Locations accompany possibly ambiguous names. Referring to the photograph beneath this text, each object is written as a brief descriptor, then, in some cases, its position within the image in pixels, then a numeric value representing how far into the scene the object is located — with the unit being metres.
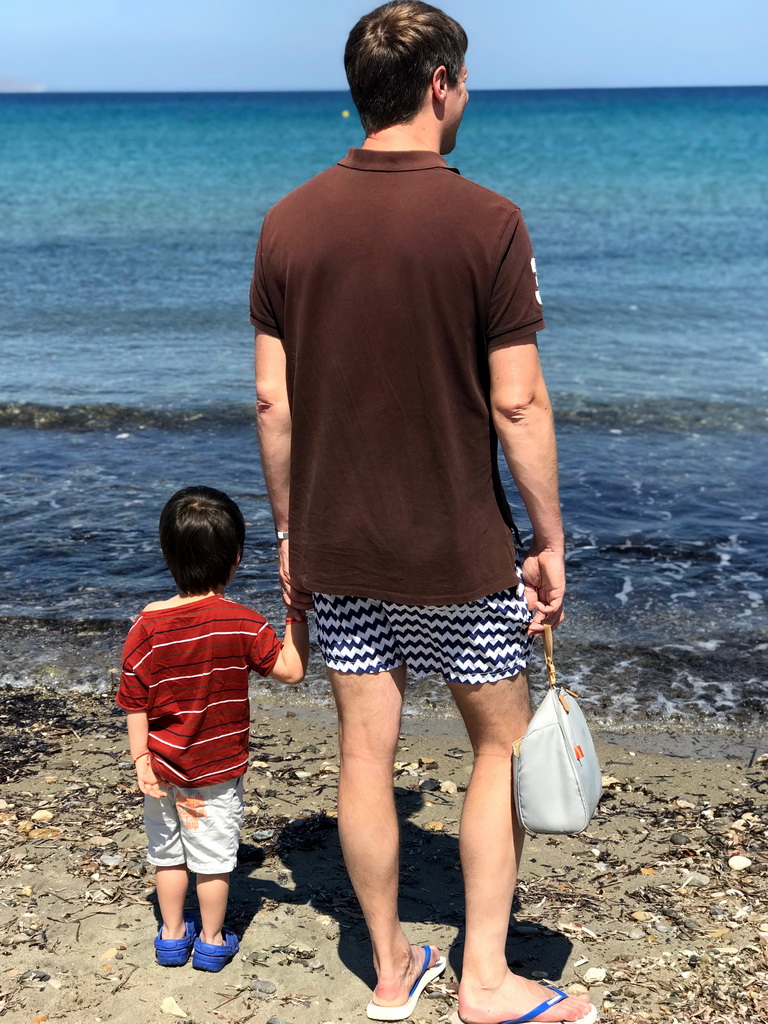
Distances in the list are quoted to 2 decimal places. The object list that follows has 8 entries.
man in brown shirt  2.41
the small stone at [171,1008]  2.82
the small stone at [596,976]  2.96
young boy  2.86
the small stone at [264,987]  2.91
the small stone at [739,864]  3.53
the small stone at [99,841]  3.63
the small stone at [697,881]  3.44
